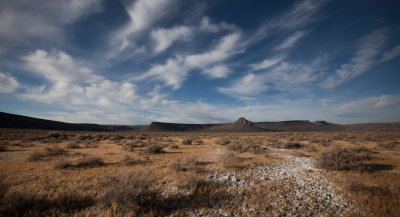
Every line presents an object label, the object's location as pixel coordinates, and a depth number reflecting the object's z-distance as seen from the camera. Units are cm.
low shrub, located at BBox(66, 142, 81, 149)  1570
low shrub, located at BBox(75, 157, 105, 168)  848
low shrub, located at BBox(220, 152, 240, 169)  835
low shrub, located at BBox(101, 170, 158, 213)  411
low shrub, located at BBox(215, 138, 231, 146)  2055
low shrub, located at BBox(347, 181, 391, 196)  513
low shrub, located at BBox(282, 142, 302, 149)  1686
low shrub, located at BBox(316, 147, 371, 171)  762
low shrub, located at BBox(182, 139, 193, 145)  2094
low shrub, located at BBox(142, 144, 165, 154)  1303
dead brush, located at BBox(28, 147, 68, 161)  949
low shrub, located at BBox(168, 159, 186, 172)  781
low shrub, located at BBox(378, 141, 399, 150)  1506
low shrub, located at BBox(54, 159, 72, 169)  790
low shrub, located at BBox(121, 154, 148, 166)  931
